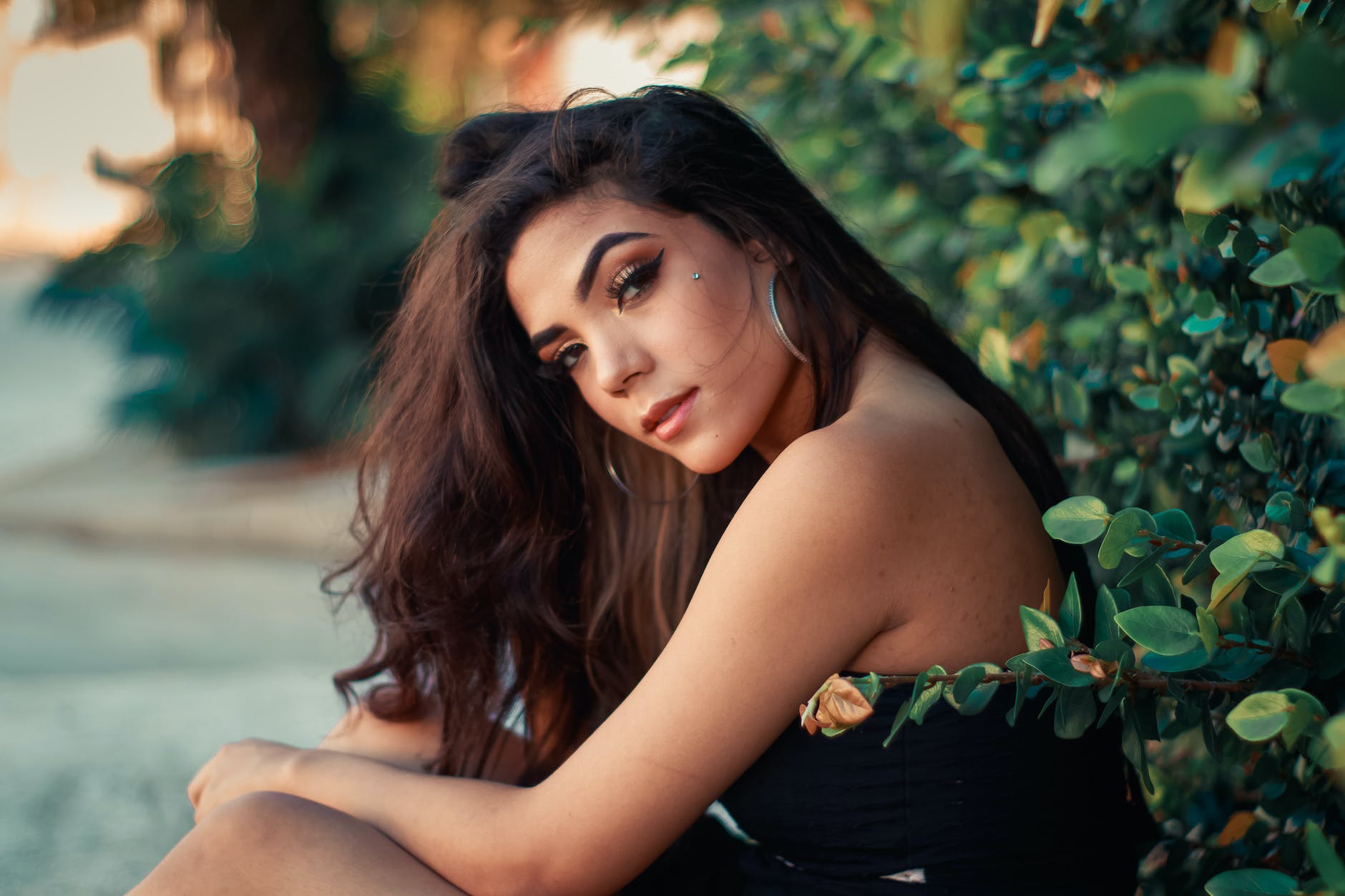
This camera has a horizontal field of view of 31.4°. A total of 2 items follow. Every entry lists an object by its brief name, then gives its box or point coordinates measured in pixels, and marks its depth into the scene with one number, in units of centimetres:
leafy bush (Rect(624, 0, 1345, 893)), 84
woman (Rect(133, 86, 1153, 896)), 127
